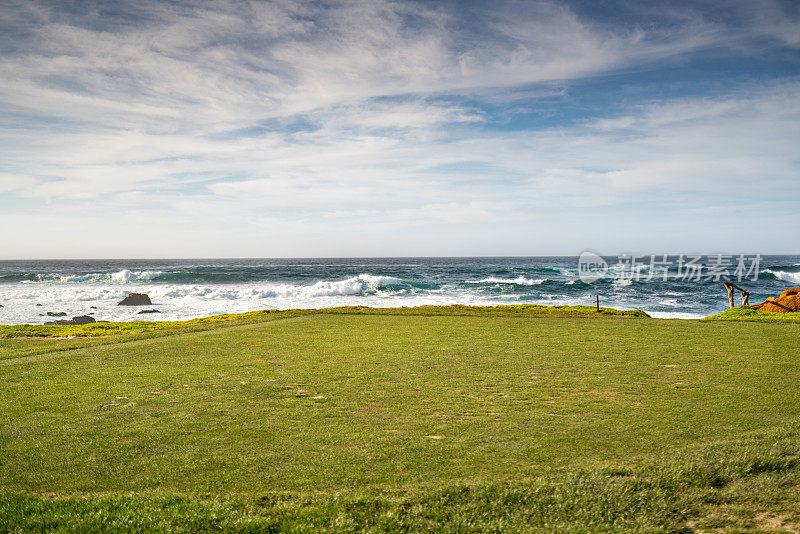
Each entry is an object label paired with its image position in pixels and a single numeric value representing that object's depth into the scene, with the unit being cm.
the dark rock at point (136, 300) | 3931
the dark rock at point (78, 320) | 2715
